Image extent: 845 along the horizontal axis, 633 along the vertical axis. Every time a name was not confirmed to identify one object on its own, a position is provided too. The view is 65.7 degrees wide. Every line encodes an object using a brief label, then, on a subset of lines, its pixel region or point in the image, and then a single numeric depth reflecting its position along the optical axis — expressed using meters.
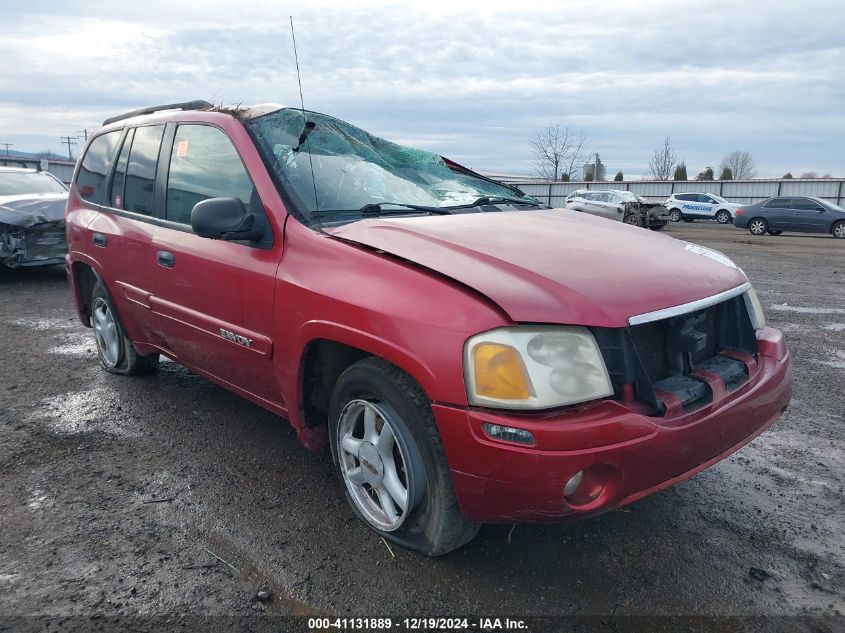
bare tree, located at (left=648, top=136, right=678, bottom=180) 67.44
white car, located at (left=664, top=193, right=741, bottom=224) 29.69
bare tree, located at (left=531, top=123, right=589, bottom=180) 59.94
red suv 2.11
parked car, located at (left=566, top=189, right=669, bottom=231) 24.83
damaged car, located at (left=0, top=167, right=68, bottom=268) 8.76
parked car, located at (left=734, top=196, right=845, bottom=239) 22.16
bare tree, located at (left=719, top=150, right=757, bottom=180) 71.69
